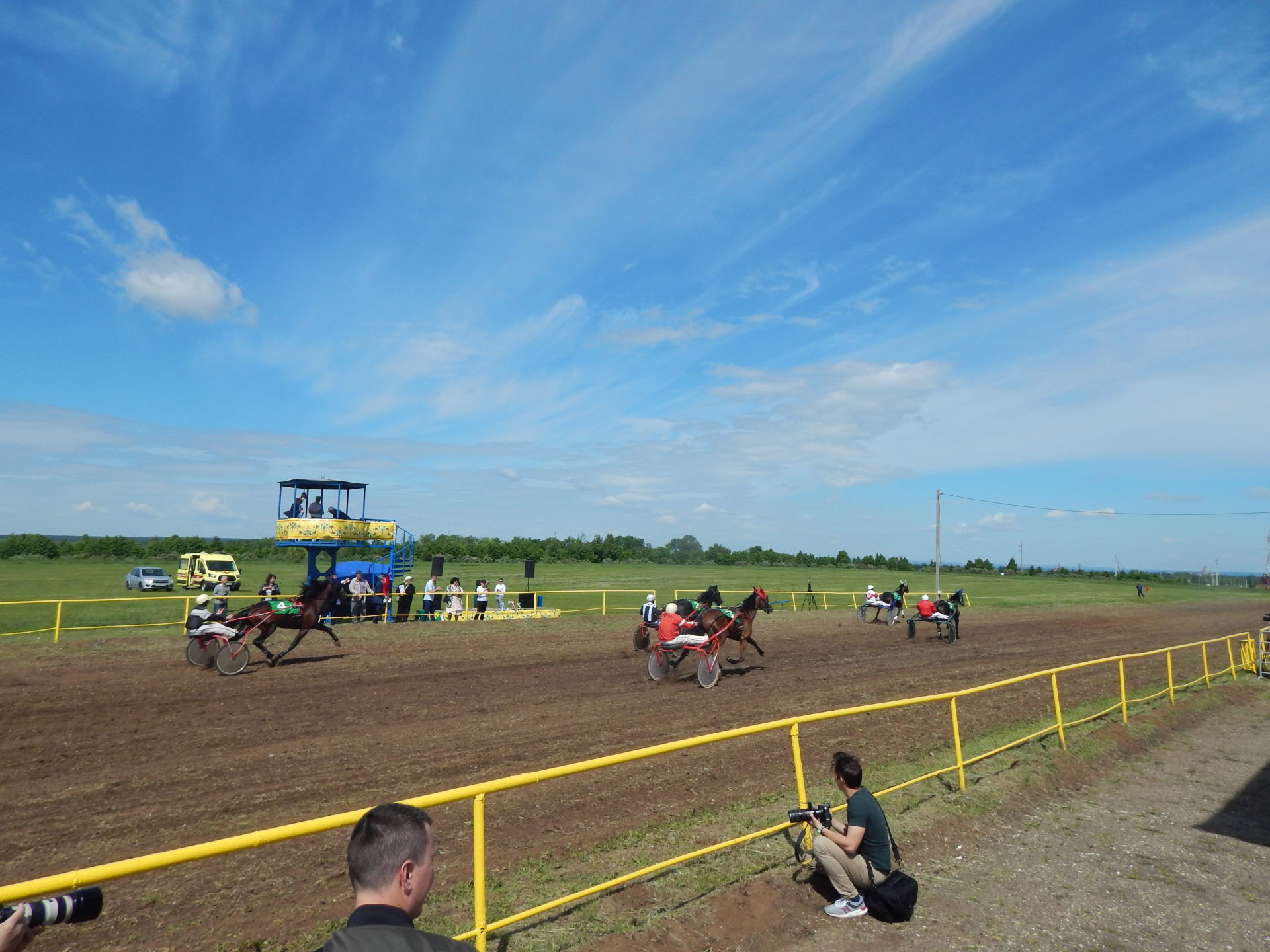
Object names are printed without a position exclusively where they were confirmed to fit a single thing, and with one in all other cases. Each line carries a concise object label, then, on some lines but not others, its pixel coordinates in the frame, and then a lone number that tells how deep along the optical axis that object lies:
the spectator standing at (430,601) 23.55
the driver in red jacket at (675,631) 14.53
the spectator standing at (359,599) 22.62
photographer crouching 5.54
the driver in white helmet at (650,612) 20.80
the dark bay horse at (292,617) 14.67
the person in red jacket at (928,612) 23.22
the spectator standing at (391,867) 2.12
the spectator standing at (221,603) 15.21
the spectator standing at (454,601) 23.97
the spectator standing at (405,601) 23.06
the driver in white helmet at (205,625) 13.73
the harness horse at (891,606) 27.00
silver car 39.00
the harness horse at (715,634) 14.38
